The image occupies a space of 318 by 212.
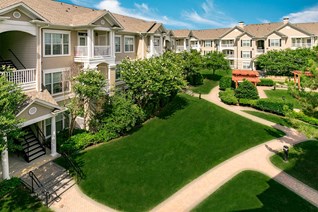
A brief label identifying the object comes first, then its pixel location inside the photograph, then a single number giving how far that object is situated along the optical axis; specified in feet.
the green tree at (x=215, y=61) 166.20
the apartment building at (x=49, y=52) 61.67
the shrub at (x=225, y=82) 145.07
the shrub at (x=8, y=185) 51.49
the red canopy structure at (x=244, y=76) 139.64
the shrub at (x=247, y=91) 116.16
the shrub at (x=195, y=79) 152.25
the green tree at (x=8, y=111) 42.47
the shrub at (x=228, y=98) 114.19
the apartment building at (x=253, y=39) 197.26
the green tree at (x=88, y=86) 70.08
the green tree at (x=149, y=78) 87.40
